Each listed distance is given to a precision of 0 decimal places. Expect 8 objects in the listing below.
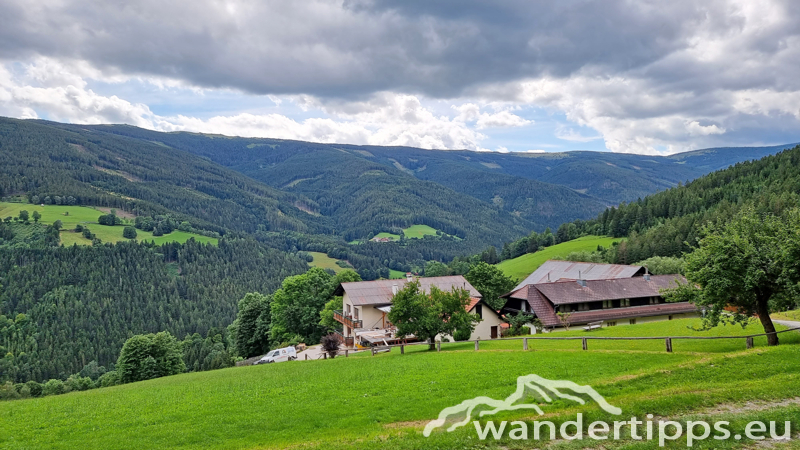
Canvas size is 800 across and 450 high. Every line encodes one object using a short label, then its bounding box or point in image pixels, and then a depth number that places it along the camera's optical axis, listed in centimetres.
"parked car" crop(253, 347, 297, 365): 5332
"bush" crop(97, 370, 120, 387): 6881
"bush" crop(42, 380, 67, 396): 7262
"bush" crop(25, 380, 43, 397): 7250
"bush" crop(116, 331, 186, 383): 6012
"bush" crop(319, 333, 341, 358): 4016
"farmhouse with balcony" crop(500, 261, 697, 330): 5469
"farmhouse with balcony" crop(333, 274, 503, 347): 5438
